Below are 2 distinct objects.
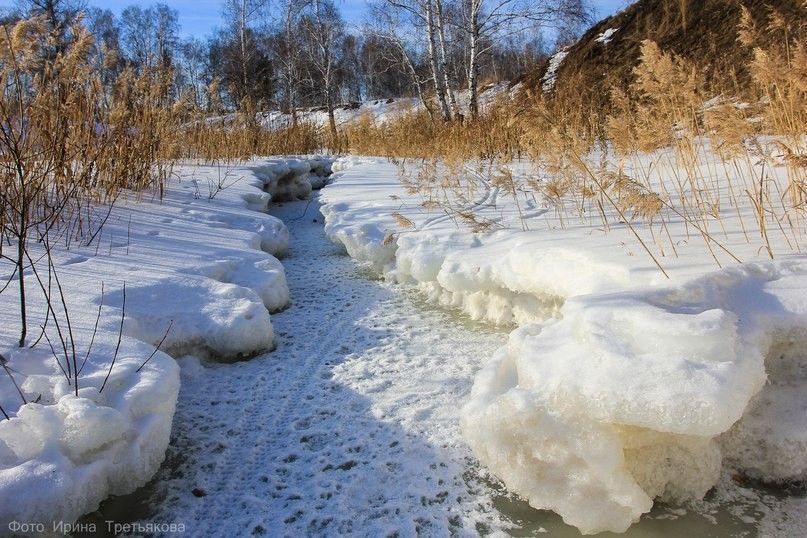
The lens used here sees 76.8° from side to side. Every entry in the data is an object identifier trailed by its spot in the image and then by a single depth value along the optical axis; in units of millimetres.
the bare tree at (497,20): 9367
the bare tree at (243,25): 17109
